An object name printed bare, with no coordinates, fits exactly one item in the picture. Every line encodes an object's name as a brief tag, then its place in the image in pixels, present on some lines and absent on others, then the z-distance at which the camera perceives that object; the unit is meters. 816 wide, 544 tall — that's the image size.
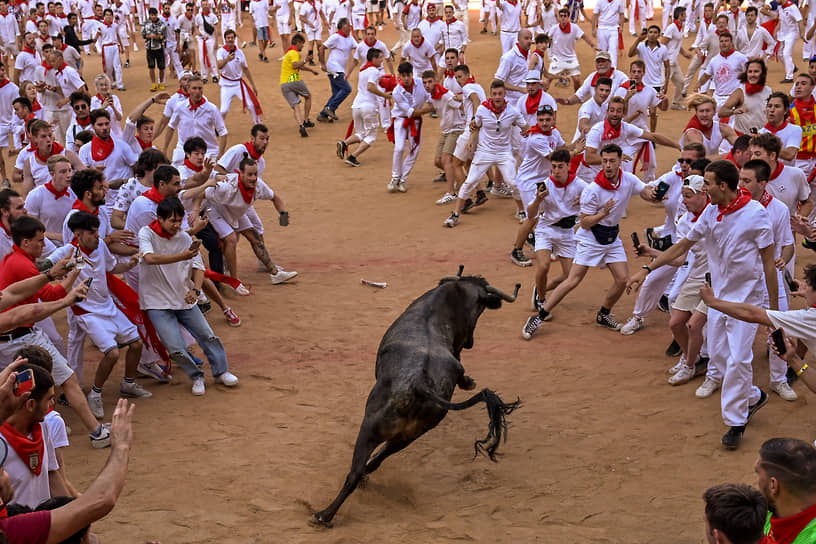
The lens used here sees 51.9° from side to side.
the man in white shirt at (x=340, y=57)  19.02
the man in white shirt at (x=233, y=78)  17.53
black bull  5.93
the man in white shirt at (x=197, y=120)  13.48
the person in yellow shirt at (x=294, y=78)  18.44
